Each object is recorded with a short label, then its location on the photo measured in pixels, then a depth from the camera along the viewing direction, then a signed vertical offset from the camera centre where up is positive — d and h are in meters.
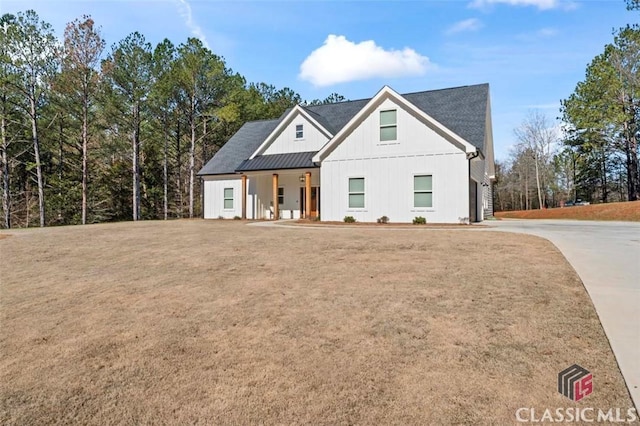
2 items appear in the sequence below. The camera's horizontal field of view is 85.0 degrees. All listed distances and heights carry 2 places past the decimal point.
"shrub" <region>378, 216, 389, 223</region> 17.28 -0.50
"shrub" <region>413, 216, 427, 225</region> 16.19 -0.58
